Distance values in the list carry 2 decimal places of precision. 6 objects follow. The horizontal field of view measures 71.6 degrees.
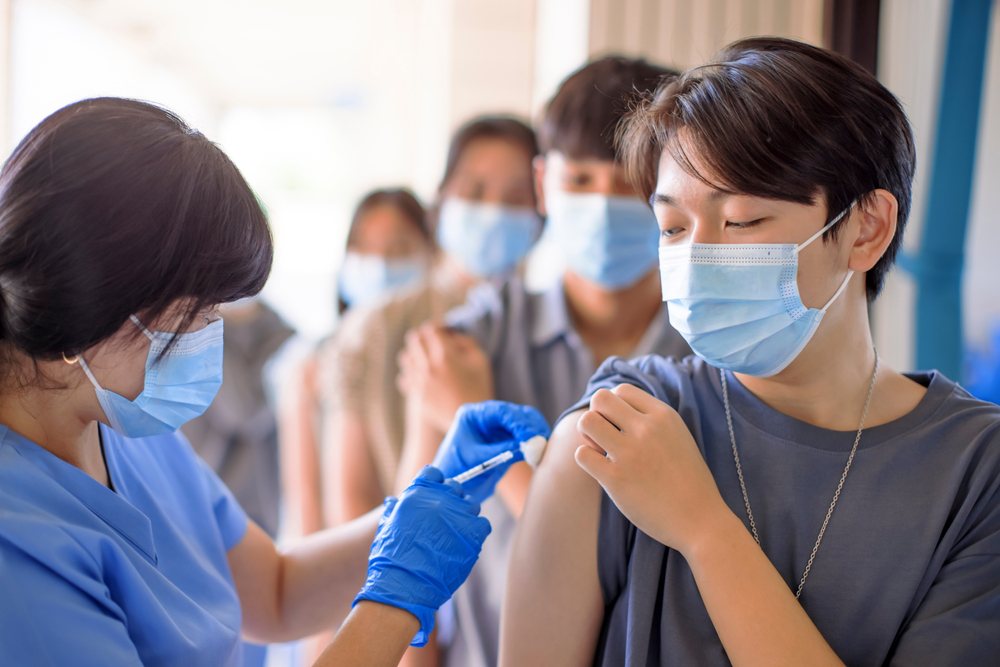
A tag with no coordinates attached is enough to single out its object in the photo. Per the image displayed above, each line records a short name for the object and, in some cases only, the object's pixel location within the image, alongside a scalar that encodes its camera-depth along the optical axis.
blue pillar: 2.19
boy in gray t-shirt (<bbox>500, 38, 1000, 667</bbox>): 0.83
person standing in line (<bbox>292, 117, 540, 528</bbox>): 1.94
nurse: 0.80
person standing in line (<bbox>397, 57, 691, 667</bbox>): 1.49
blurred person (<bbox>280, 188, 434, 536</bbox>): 2.92
